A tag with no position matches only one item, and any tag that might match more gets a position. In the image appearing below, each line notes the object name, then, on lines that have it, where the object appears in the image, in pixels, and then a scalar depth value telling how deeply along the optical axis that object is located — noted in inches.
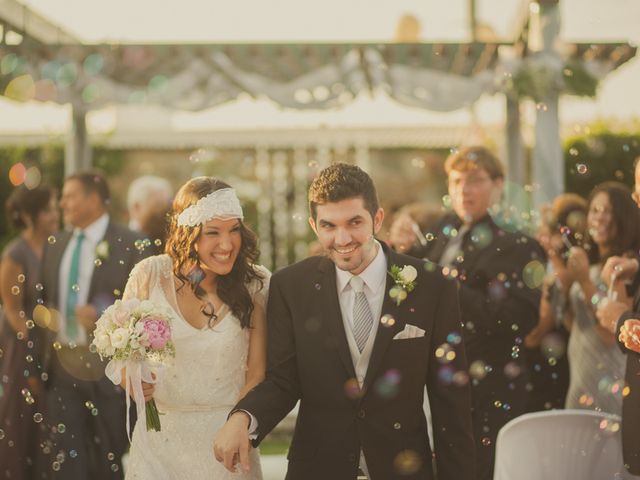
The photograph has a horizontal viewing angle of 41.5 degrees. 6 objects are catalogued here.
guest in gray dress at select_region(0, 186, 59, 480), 238.4
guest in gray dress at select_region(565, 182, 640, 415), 192.5
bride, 140.3
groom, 123.9
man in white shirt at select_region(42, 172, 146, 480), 220.7
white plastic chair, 142.5
